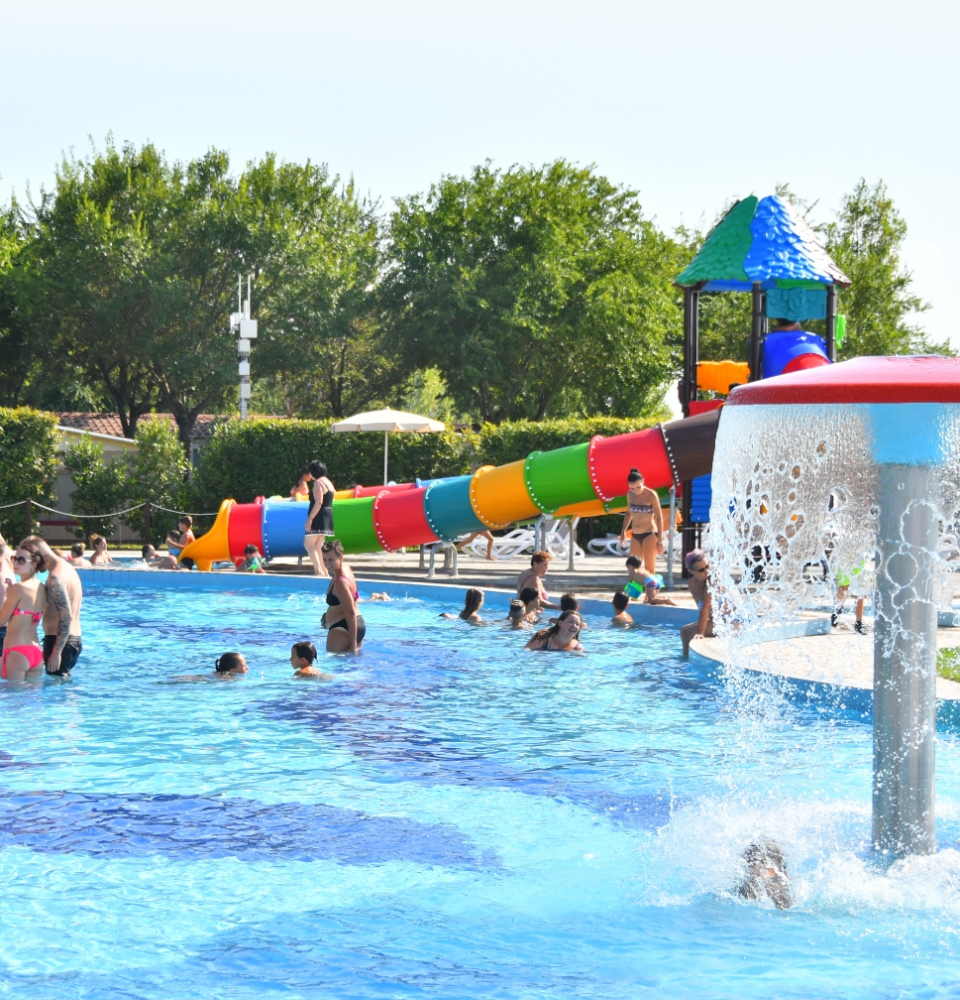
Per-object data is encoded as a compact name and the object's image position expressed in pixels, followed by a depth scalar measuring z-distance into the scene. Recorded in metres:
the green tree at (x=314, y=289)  42.25
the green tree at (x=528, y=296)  40.78
